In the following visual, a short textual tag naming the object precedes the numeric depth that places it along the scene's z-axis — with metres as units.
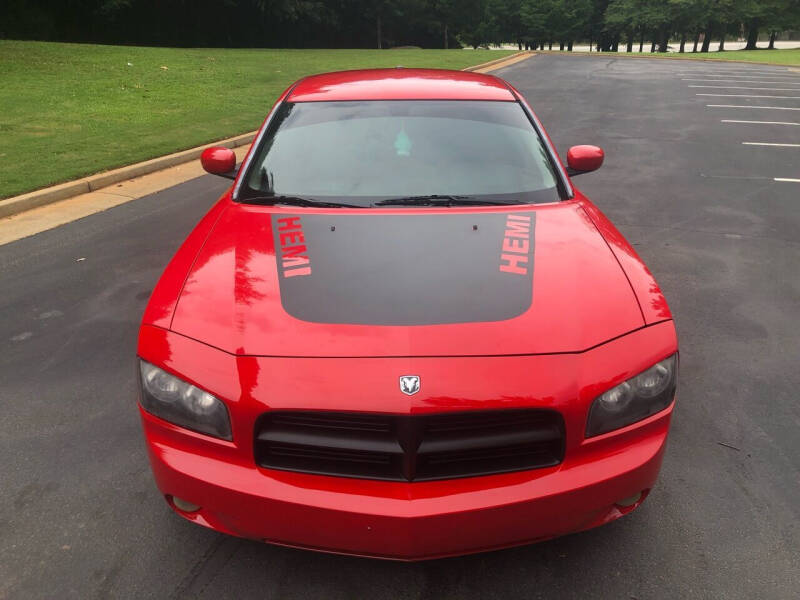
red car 1.92
